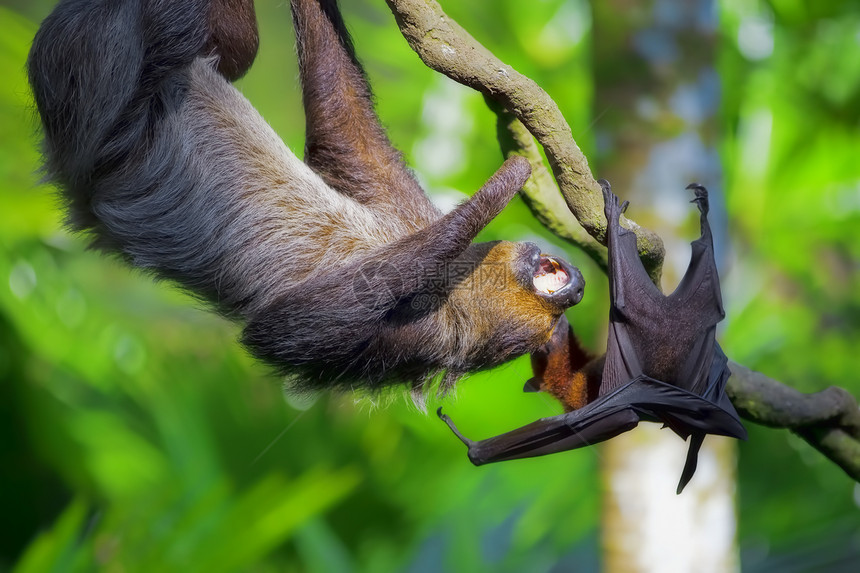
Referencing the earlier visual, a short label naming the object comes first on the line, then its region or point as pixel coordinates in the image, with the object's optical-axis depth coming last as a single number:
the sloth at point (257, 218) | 6.47
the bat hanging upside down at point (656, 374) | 6.46
